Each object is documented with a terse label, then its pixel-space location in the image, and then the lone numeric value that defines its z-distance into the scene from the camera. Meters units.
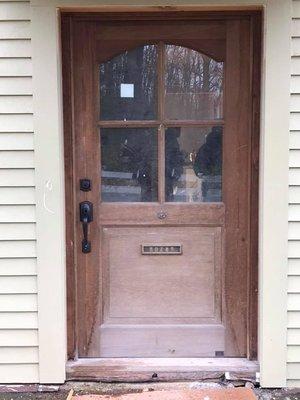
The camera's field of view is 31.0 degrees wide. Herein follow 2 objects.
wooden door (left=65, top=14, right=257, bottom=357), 3.31
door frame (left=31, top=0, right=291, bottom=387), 3.12
